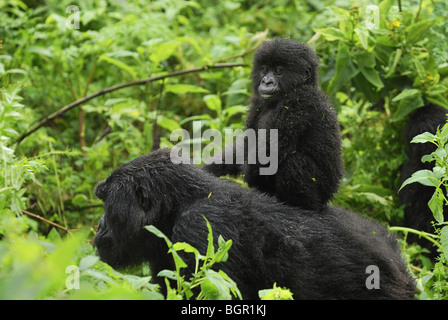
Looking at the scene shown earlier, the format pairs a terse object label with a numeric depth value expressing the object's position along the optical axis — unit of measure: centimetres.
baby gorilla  338
